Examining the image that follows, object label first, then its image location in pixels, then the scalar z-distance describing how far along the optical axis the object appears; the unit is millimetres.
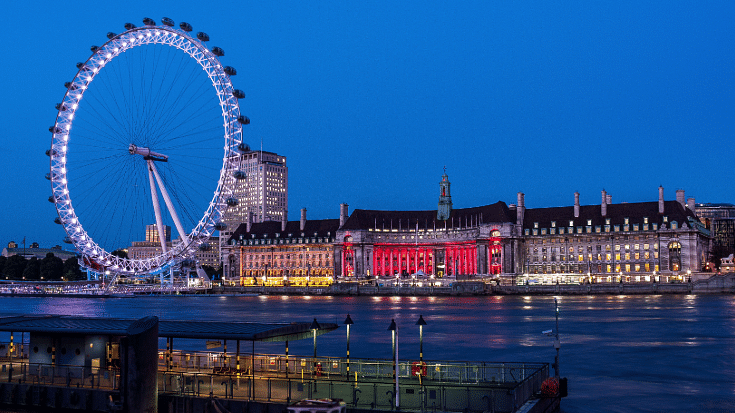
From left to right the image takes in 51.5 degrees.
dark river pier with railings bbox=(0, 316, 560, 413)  26641
